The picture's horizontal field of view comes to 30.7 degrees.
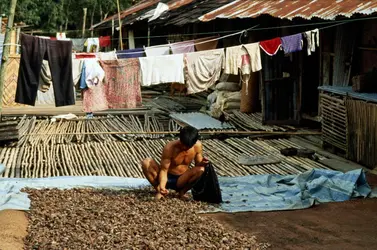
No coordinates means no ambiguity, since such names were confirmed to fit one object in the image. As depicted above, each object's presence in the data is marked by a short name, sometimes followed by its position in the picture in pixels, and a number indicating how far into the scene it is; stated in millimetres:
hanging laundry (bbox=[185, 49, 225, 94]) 13016
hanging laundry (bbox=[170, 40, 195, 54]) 14594
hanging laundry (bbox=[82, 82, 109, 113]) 12828
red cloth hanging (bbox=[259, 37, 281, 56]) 12914
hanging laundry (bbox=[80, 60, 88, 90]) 12072
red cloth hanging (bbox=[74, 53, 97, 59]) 12297
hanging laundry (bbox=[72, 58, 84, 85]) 12008
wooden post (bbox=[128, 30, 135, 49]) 24438
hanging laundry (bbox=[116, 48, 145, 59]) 13688
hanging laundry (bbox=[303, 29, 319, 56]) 12431
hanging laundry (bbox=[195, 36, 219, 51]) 17000
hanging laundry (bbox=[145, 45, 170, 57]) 14066
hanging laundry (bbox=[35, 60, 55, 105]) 11656
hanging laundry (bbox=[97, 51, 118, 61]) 12984
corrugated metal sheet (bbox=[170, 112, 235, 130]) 15453
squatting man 8672
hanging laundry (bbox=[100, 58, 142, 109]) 12672
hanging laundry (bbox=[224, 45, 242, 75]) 13062
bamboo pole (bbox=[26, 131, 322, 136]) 13969
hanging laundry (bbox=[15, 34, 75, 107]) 11133
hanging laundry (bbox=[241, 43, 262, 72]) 13068
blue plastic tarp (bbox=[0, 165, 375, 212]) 8844
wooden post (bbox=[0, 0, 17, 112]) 10391
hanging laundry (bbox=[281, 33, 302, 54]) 12742
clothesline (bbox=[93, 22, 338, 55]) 13664
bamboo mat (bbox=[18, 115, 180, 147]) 14312
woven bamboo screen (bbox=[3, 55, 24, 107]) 19666
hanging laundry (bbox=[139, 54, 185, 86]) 12820
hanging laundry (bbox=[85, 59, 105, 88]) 12164
